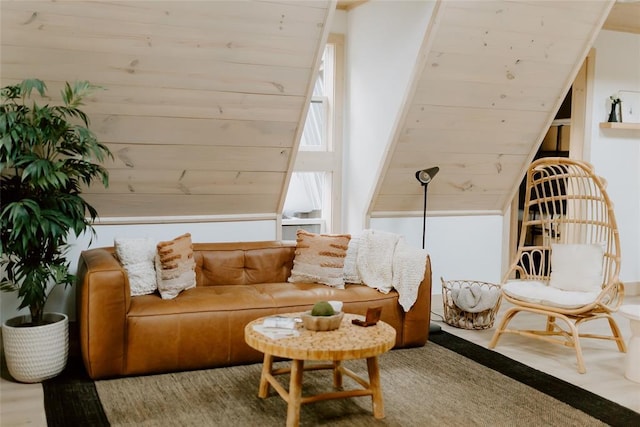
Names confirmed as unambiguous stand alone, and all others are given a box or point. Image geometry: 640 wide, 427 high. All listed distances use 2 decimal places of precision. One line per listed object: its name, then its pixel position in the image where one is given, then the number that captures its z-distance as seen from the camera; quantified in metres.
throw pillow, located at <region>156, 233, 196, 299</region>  3.53
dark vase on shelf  5.38
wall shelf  5.34
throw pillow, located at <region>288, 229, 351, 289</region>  3.93
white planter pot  3.12
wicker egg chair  3.54
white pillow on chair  3.78
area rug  2.76
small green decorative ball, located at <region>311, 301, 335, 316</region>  2.86
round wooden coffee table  2.59
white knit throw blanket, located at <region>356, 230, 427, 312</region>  3.80
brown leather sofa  3.15
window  5.09
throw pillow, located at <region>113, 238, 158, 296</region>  3.53
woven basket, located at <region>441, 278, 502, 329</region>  4.26
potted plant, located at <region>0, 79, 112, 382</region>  2.99
